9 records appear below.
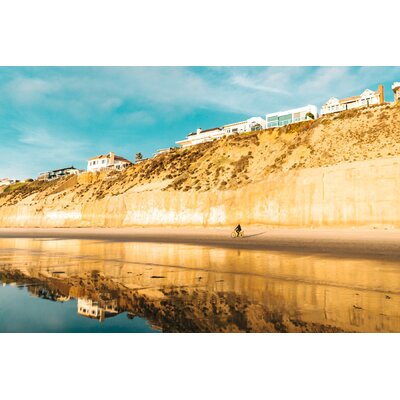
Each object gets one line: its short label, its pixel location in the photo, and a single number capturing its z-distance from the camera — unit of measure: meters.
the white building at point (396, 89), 63.46
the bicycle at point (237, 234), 24.94
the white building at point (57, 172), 107.56
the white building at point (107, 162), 87.79
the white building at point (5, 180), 135.05
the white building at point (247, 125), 77.73
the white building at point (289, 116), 67.94
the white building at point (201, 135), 84.44
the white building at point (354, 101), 69.47
